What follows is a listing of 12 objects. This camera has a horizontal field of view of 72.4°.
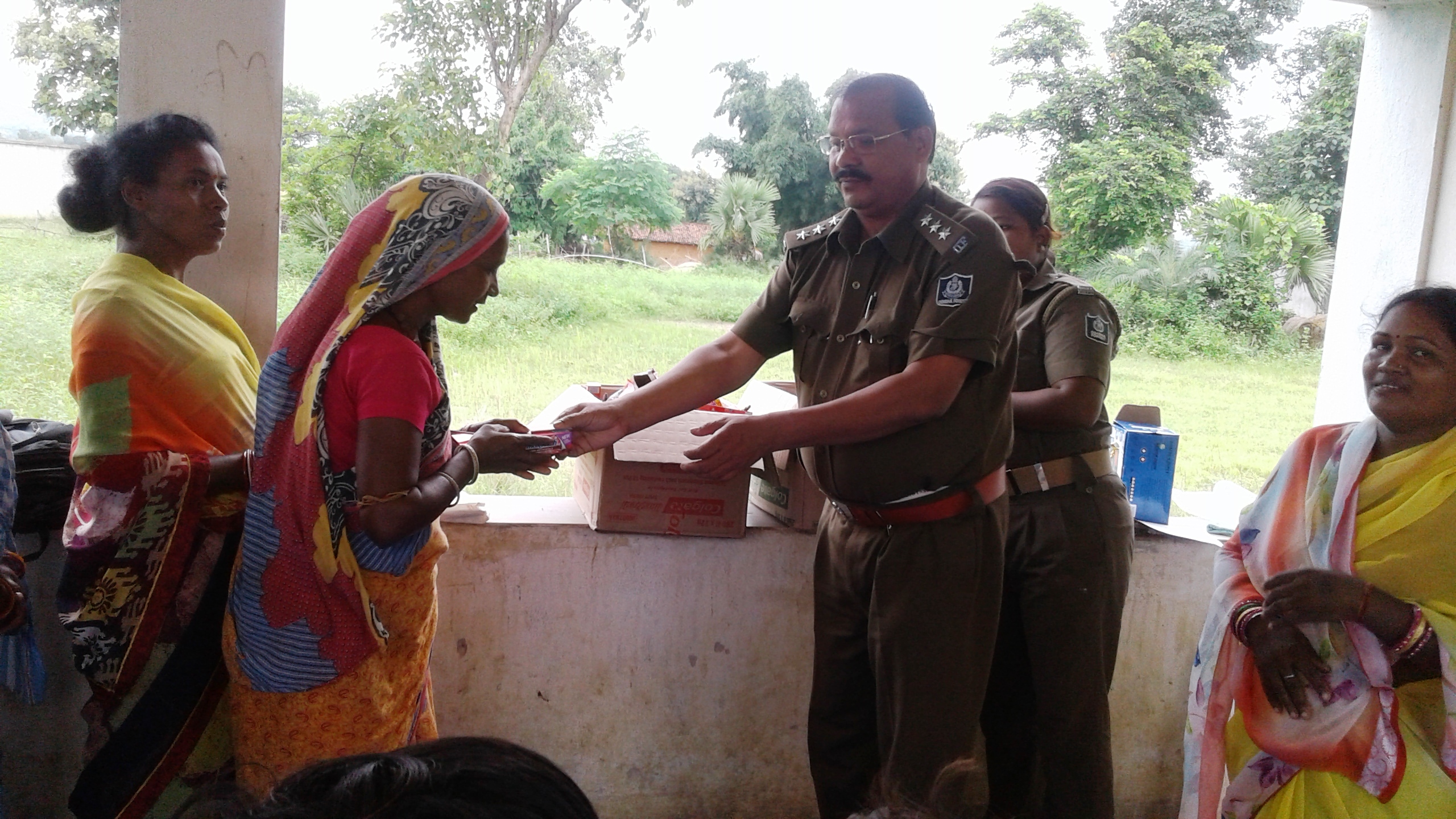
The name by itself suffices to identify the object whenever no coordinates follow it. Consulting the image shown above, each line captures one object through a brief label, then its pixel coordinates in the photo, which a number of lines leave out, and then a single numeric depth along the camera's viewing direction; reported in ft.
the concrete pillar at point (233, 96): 7.74
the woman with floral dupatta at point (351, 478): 5.51
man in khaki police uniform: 6.88
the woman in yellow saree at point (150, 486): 6.13
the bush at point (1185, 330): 16.57
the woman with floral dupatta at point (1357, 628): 6.27
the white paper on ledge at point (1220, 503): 10.80
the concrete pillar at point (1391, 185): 10.74
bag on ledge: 7.01
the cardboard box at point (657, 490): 8.50
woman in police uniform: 8.27
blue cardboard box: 9.96
